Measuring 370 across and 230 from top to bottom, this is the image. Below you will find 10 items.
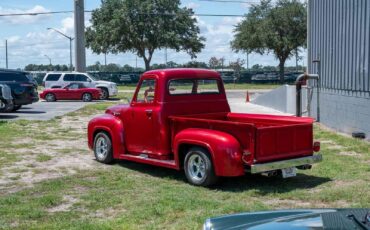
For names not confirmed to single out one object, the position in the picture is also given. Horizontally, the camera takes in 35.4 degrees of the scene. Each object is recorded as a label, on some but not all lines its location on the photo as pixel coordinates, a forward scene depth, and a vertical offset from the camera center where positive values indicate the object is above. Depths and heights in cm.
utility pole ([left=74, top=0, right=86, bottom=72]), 3866 +261
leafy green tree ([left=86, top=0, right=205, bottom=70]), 5931 +480
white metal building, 1373 +32
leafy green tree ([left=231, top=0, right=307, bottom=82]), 5838 +445
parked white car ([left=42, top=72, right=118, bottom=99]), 3553 -37
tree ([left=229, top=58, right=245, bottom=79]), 7500 +109
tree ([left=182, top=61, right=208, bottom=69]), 6712 +114
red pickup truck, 818 -93
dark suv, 2381 -43
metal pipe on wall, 1741 -34
